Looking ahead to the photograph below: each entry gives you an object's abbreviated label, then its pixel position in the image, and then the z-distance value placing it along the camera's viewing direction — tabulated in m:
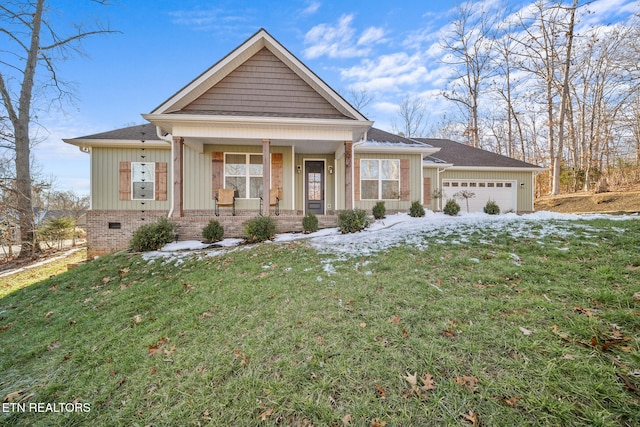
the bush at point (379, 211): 9.21
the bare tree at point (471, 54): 19.31
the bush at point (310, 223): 7.97
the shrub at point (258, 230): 7.20
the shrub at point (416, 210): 9.98
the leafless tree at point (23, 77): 10.33
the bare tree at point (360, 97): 24.17
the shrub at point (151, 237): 6.89
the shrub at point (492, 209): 11.81
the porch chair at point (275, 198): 9.84
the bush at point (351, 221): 7.77
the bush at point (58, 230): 11.36
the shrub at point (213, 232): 7.45
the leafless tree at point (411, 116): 24.58
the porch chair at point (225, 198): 9.49
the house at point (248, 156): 8.09
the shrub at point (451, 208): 10.92
